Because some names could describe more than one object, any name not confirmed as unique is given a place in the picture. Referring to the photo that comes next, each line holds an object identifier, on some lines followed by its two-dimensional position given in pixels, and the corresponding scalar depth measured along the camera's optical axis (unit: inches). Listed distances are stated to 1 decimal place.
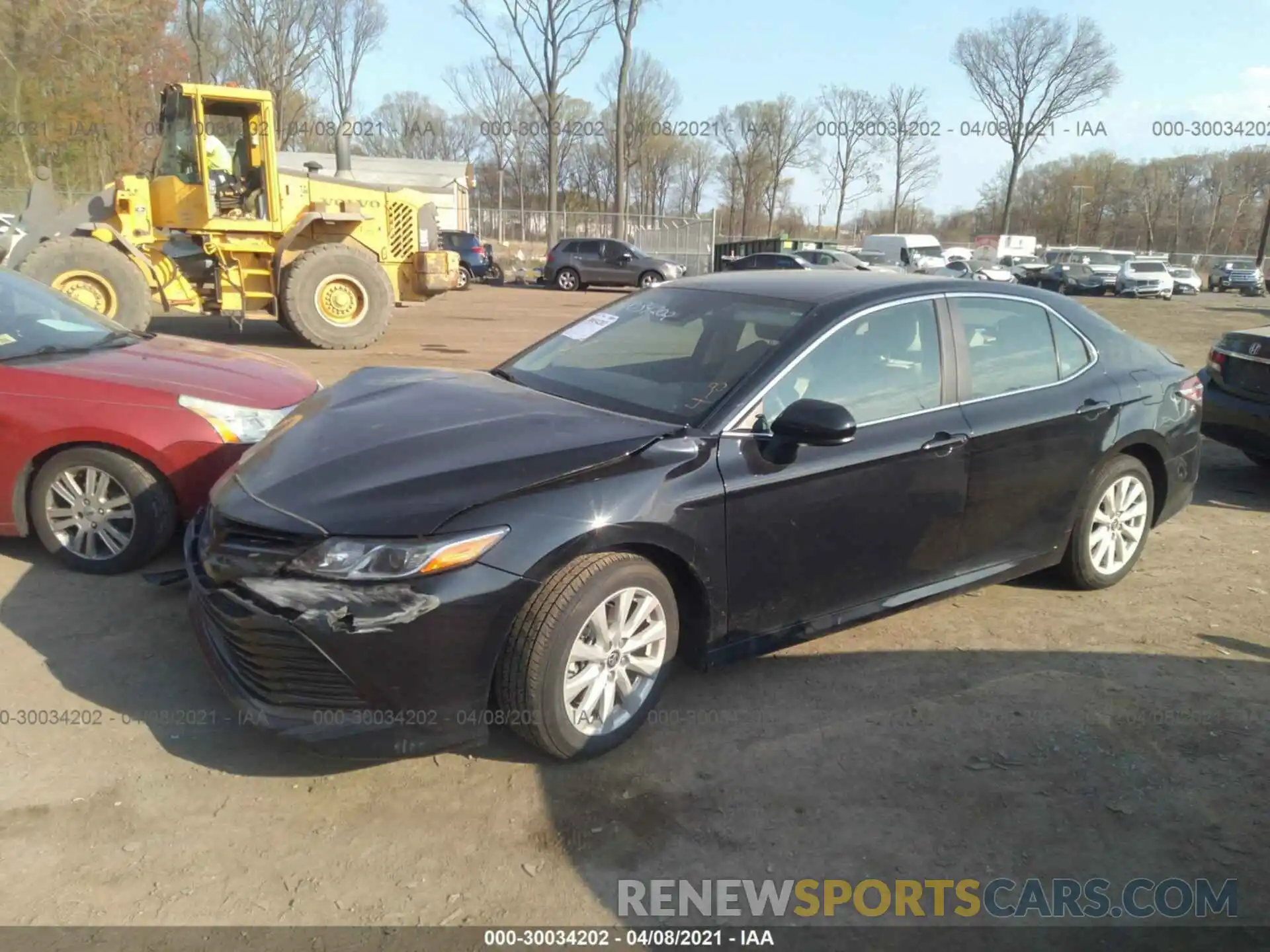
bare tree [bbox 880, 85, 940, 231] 2447.1
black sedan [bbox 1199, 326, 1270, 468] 254.7
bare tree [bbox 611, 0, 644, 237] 1576.0
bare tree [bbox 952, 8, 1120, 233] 2267.5
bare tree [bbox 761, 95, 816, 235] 2568.9
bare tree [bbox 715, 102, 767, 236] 2571.4
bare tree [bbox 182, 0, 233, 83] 1264.8
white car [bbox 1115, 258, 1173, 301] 1327.5
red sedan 168.2
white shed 1407.5
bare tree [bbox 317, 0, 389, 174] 1838.1
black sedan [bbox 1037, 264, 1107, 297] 1400.1
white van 1395.2
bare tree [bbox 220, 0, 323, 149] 1520.7
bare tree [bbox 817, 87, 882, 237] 2507.4
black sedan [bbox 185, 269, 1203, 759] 110.0
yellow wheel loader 429.4
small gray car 1122.0
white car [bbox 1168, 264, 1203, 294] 1546.5
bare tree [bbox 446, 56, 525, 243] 2071.9
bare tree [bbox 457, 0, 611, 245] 1653.5
